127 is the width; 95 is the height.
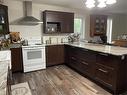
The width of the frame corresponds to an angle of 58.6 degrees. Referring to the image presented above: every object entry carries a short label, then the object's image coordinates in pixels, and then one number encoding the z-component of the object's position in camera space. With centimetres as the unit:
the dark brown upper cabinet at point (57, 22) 447
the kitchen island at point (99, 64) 247
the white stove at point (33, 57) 386
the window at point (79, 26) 556
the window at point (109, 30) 671
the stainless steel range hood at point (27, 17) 406
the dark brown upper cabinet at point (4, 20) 347
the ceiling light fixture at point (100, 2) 282
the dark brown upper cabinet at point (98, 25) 575
